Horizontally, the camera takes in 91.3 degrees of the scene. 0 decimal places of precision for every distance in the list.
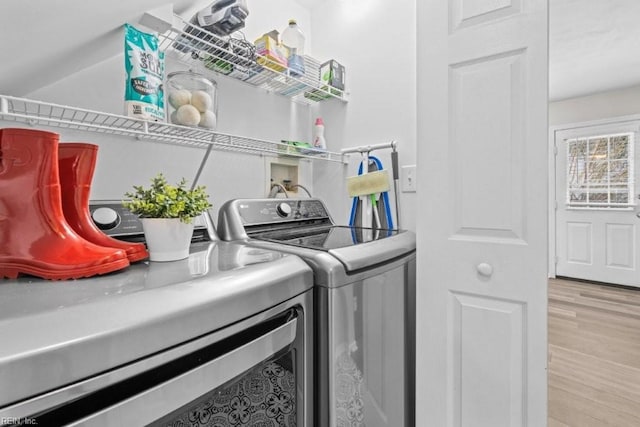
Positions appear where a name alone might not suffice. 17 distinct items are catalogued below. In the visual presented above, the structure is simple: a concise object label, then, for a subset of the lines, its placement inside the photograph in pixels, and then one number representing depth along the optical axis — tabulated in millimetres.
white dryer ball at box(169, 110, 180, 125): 1089
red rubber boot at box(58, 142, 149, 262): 723
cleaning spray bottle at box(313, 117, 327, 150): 1799
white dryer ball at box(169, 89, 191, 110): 1094
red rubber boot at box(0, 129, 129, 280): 592
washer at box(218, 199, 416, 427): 774
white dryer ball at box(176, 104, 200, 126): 1083
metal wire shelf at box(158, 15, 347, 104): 1189
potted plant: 750
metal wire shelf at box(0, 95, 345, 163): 884
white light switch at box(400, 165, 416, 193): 1601
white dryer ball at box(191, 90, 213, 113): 1126
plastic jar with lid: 1090
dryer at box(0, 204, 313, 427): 377
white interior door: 903
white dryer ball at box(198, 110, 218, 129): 1143
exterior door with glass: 3924
